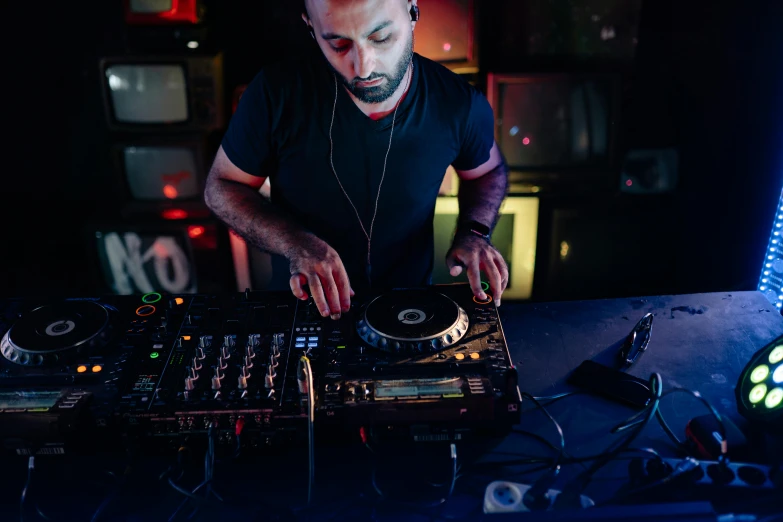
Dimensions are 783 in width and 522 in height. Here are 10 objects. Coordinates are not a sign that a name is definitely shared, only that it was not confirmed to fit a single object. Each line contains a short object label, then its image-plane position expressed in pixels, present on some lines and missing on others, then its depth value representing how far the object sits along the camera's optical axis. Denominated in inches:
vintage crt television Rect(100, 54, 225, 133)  109.5
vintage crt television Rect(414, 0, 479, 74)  106.4
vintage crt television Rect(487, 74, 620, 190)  111.3
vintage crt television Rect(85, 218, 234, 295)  121.5
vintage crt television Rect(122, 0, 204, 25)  107.4
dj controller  44.9
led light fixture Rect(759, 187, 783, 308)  68.8
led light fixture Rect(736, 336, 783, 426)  44.7
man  66.2
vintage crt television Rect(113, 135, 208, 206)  115.3
